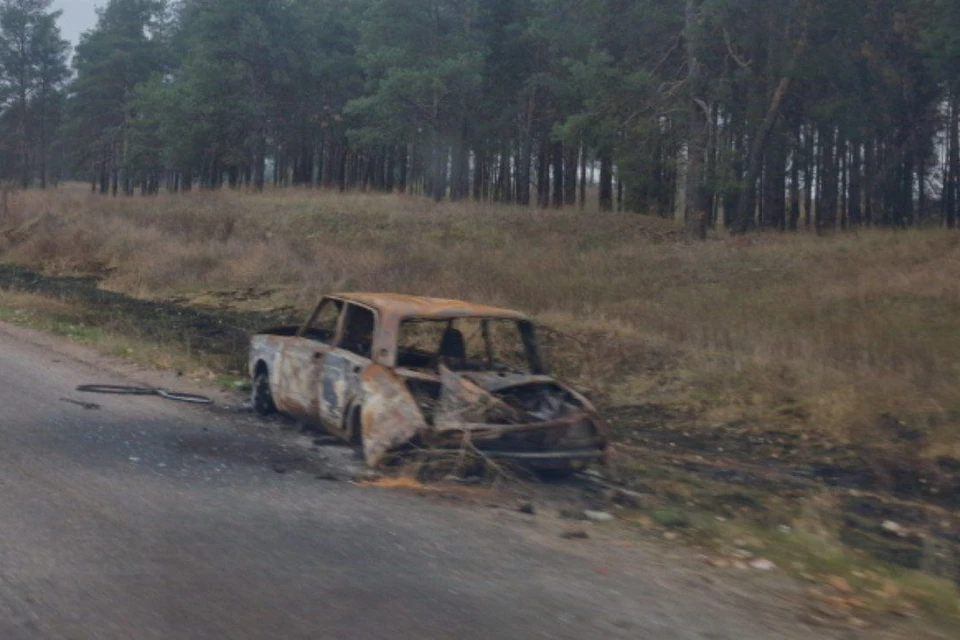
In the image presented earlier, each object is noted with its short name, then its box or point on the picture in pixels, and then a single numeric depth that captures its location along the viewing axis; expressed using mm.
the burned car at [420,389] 9016
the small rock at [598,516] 8117
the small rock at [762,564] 6988
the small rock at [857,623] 5883
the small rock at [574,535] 7418
